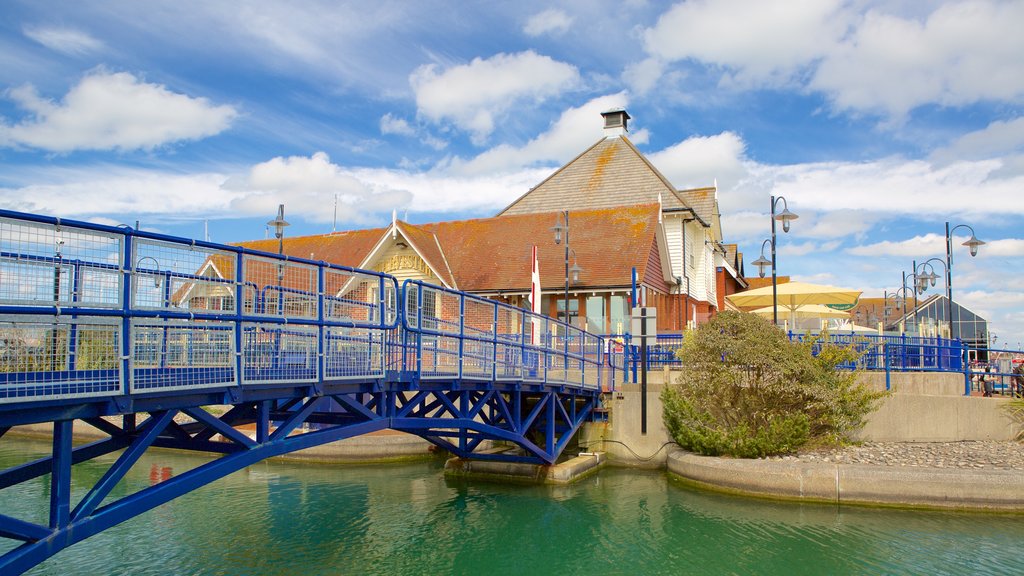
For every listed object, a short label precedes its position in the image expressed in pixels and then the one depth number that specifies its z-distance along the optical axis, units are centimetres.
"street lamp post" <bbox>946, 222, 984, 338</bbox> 2386
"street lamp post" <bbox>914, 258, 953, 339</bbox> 2981
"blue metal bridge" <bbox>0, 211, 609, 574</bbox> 629
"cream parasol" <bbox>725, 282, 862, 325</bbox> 2305
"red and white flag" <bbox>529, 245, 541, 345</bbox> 2038
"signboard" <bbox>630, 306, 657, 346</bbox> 1861
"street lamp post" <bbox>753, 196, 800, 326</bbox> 2058
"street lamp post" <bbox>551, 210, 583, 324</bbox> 2355
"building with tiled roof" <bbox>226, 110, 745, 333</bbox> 2788
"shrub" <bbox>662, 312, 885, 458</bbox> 1672
